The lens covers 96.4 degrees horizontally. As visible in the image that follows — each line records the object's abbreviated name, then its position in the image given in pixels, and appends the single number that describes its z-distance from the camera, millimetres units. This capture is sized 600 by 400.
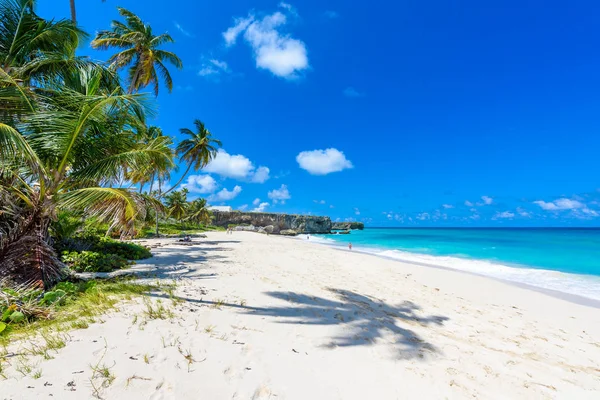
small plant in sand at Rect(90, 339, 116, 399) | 2297
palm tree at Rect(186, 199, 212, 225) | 49231
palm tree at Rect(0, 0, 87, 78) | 7508
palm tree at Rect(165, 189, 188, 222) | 37350
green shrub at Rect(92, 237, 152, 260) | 9047
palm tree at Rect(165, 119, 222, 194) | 27825
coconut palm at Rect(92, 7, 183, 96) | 16969
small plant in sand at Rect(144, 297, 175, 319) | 3857
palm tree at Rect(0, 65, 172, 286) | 4926
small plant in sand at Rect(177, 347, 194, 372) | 2875
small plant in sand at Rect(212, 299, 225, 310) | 4674
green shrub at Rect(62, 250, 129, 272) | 7047
